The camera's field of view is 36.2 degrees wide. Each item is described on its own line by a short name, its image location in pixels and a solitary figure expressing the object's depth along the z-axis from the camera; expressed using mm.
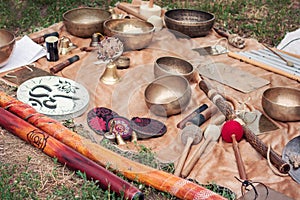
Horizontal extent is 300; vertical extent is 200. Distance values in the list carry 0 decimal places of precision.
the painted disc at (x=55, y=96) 3139
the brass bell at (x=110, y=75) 3510
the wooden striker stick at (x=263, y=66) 3649
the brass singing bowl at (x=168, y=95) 3080
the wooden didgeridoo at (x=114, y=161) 2375
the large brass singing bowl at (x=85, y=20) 4164
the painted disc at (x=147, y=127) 2918
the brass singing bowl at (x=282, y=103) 3043
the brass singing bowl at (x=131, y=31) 3855
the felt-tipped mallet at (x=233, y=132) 2835
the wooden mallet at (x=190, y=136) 2793
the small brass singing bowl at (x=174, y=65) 3537
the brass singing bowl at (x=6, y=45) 3594
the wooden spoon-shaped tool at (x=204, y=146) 2643
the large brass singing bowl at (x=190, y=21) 4266
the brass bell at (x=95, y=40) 4049
